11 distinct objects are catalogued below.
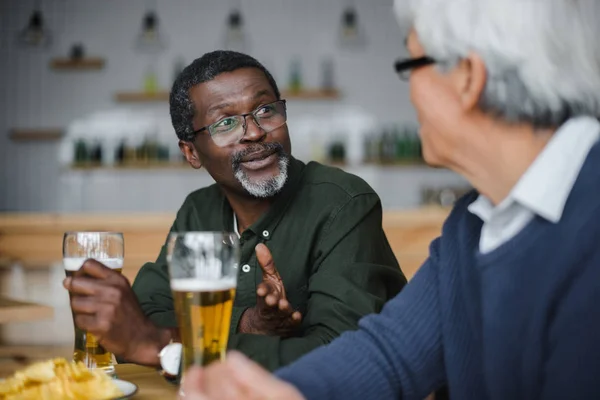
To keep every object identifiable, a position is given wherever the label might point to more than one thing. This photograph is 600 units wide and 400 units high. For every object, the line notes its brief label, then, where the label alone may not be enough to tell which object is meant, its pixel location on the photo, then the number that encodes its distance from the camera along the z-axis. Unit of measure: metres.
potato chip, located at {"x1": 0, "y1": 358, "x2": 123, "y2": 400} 0.90
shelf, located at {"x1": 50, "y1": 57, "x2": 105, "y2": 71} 5.73
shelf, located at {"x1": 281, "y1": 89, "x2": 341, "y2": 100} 5.59
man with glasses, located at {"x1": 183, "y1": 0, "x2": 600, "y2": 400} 0.77
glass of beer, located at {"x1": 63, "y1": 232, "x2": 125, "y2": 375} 1.17
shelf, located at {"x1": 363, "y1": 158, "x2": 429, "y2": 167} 5.58
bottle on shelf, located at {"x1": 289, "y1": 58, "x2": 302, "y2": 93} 5.62
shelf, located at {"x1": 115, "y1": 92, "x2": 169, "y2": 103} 5.64
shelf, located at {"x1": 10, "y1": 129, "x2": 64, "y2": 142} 5.77
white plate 0.95
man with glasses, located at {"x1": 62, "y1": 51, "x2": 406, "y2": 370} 1.32
